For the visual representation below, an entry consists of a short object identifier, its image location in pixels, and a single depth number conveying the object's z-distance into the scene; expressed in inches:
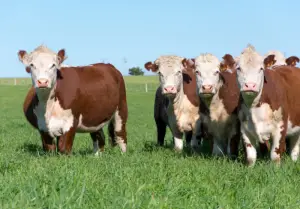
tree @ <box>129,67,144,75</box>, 4608.8
